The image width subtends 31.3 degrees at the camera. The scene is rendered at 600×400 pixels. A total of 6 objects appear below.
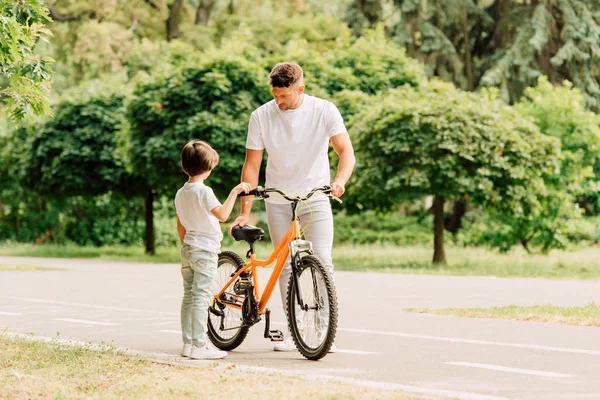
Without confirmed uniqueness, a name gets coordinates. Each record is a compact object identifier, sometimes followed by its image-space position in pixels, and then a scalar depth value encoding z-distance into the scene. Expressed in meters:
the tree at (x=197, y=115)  25.52
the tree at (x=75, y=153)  30.19
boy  7.64
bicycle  7.43
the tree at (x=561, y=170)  27.12
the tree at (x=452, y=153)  21.81
